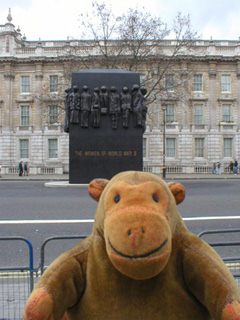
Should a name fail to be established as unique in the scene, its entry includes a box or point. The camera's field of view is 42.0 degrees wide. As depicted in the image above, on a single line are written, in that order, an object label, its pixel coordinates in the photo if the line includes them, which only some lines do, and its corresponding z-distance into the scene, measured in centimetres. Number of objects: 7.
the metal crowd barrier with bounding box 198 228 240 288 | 335
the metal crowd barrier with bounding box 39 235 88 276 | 319
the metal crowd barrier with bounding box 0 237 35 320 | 297
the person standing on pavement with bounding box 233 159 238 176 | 3459
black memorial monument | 1606
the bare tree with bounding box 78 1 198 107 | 2575
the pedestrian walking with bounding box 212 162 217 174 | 3562
